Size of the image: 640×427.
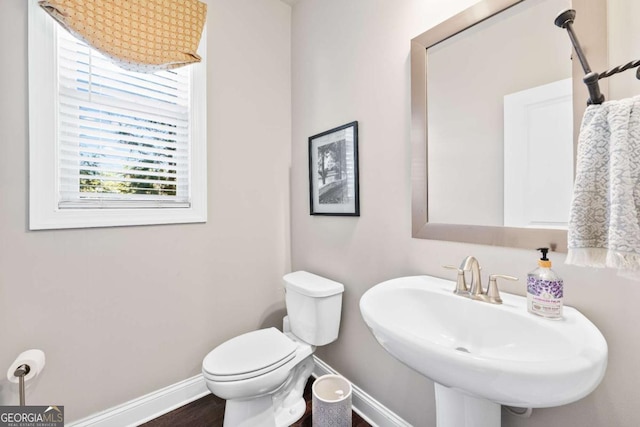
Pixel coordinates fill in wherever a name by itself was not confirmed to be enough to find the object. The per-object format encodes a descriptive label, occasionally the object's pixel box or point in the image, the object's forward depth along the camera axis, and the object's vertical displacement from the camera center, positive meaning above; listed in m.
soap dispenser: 0.74 -0.22
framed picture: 1.48 +0.26
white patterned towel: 0.56 +0.05
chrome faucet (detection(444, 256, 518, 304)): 0.88 -0.24
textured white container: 1.27 -0.93
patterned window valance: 1.22 +0.94
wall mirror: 0.83 +0.34
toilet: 1.17 -0.67
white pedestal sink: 0.54 -0.34
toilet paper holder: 1.05 -0.63
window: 1.22 +0.41
